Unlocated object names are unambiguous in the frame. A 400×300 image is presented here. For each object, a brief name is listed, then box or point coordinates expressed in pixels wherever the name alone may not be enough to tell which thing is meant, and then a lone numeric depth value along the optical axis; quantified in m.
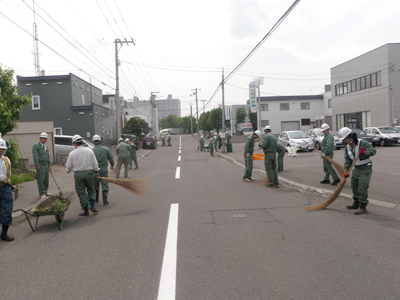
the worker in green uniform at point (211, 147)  28.26
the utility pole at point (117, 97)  27.28
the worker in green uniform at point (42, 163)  9.46
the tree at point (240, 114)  76.50
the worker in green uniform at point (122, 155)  14.34
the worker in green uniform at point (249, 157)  12.39
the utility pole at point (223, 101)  31.78
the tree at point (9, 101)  10.57
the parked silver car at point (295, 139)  25.20
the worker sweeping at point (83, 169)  7.36
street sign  35.59
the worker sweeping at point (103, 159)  8.95
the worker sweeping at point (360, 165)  6.91
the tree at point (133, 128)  47.38
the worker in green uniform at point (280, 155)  13.58
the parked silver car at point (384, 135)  24.88
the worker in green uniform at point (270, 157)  10.83
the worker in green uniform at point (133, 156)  18.39
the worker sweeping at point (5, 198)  5.94
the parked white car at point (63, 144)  23.78
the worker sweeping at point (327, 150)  10.09
